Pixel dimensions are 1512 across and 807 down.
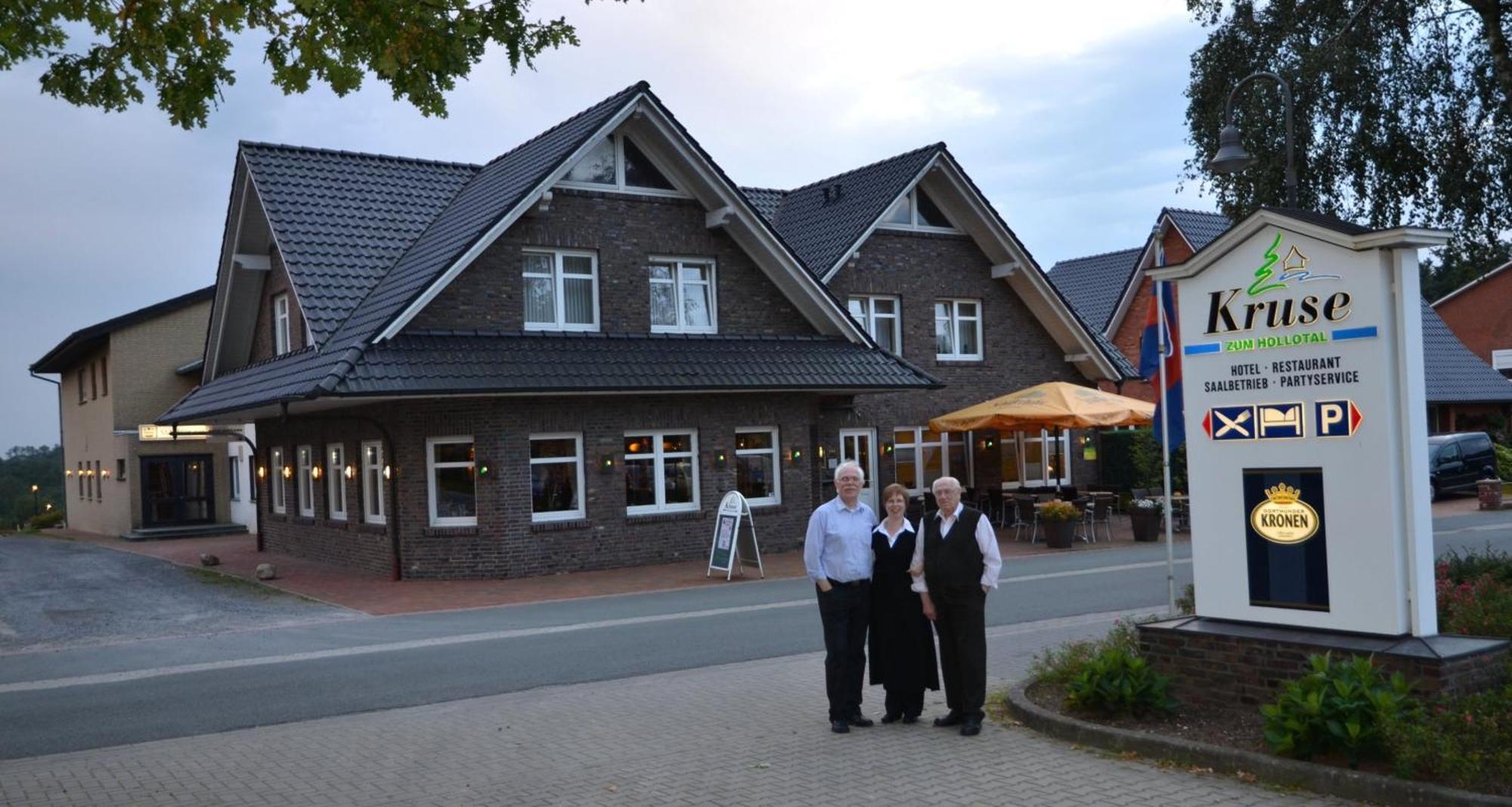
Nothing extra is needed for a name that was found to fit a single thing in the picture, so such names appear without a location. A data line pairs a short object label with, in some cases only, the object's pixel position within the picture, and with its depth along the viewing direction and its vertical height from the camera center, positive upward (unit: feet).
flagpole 40.22 +0.26
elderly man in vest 26.43 -3.22
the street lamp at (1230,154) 37.91 +7.66
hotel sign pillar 23.36 -0.31
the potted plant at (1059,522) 74.95 -5.89
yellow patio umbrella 79.15 +0.60
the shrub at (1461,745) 19.44 -5.22
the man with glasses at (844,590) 27.55 -3.44
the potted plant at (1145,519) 76.84 -6.05
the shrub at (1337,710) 20.90 -4.93
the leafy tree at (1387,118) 45.21 +10.49
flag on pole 41.42 +2.12
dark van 104.01 -4.57
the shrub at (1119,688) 25.58 -5.38
